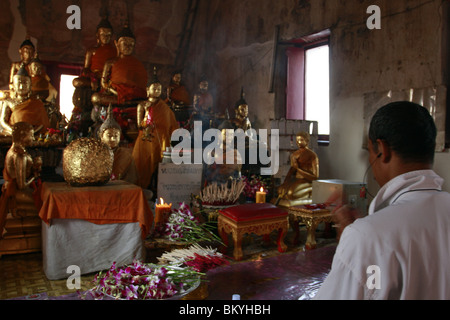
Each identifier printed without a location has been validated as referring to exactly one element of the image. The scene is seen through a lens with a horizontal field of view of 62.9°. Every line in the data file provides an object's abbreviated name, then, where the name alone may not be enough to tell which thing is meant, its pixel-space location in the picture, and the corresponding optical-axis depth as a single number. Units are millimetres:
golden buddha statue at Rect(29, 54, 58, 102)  6684
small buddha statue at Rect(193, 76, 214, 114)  8648
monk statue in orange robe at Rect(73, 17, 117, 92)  7340
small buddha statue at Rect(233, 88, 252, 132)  7461
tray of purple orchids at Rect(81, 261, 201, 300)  2111
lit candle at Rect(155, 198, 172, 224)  3896
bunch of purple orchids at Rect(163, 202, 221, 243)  3713
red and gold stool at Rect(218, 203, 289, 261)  3648
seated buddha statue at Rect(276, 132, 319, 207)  5016
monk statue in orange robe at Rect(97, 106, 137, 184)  4289
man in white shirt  854
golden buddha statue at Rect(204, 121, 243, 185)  4895
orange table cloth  2955
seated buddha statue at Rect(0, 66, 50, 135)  5141
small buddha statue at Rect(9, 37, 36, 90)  6953
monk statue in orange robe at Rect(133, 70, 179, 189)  5699
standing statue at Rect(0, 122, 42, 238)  3541
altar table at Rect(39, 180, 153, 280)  2980
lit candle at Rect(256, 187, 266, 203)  4484
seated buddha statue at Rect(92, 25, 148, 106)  6527
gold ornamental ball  3139
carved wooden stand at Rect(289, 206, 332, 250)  4043
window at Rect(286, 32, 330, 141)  7938
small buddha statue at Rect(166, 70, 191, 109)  9156
